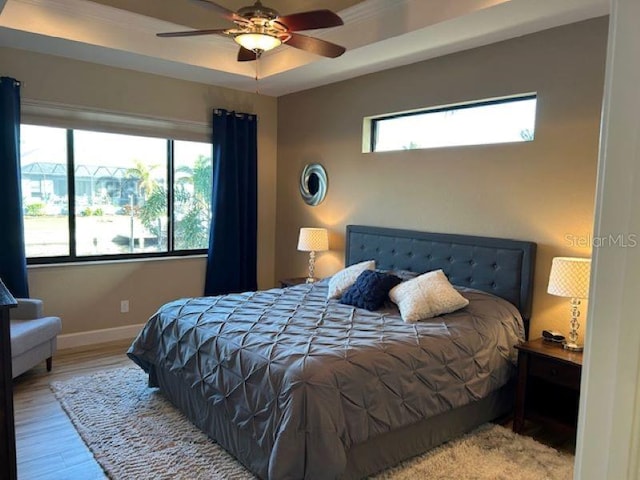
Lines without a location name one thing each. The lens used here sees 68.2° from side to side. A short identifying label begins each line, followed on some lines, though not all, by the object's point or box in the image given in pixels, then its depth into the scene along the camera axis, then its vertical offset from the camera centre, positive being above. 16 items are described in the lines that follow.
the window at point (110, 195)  4.40 +0.03
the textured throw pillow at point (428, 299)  3.19 -0.63
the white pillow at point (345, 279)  3.82 -0.61
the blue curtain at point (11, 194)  3.96 +0.01
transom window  3.61 +0.71
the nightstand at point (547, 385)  2.80 -1.14
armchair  3.44 -1.06
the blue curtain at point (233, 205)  5.26 -0.04
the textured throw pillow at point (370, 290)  3.47 -0.64
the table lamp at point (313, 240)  4.92 -0.38
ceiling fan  2.58 +1.02
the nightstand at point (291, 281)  5.03 -0.85
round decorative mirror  5.23 +0.22
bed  2.25 -0.91
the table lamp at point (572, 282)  2.88 -0.43
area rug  2.56 -1.45
